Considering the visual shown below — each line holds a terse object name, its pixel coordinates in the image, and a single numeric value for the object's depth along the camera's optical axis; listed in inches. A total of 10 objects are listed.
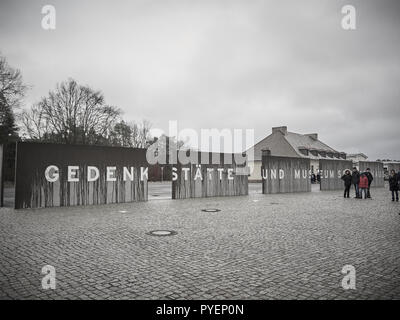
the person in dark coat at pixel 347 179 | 722.1
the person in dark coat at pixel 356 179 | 712.9
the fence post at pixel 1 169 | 516.4
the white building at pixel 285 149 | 1883.6
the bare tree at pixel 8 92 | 1088.2
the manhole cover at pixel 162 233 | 275.0
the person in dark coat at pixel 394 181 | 627.5
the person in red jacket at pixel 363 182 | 692.1
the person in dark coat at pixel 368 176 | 701.3
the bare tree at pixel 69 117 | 1444.4
